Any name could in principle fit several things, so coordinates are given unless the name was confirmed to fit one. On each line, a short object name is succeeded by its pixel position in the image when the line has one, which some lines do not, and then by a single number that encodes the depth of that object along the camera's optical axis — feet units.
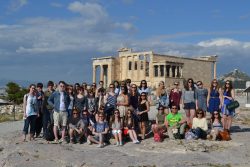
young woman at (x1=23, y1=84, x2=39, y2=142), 43.65
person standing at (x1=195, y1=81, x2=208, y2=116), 46.50
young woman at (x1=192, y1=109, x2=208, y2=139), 44.70
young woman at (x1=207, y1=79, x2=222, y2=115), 46.39
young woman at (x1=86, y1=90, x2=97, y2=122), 45.75
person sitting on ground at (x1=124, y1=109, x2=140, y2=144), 43.91
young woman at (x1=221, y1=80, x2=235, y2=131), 46.42
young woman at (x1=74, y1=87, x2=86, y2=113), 45.03
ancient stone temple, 218.18
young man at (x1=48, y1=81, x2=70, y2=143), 43.68
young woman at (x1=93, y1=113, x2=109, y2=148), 43.19
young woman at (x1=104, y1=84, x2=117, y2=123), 45.83
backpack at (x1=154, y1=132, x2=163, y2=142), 44.03
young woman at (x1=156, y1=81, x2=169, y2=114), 46.72
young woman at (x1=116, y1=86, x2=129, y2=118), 44.50
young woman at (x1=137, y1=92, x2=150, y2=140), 45.47
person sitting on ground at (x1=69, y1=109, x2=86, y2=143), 43.96
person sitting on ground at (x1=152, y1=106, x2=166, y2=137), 44.93
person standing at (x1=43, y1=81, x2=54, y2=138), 44.65
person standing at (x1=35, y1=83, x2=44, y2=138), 44.43
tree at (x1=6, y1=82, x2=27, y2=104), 175.79
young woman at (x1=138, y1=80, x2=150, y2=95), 46.57
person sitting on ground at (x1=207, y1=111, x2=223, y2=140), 44.82
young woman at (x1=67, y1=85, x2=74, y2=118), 44.89
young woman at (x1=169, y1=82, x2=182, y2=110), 47.14
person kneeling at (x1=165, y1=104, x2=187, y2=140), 45.06
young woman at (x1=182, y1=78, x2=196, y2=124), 46.34
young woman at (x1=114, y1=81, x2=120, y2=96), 46.46
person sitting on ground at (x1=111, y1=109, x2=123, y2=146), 43.45
